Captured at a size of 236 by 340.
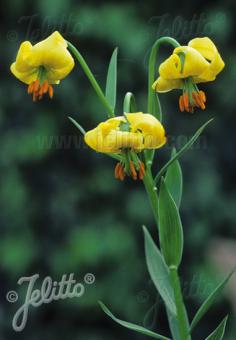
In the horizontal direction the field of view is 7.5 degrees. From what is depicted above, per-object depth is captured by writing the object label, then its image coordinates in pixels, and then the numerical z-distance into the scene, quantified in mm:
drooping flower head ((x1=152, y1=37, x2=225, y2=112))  1170
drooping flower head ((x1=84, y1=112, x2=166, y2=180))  1159
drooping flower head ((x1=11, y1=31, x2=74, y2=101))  1182
